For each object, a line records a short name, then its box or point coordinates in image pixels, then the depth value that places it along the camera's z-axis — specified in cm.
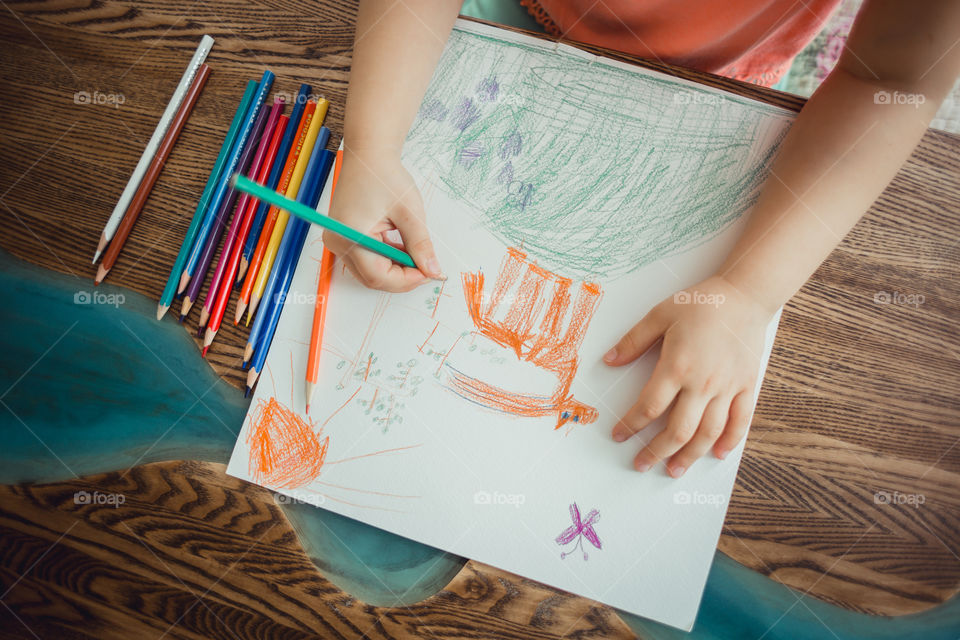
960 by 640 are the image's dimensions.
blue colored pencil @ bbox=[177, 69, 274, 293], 56
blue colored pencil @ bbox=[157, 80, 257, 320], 56
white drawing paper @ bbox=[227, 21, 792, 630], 48
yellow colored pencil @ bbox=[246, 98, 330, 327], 55
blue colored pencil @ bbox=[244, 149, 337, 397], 54
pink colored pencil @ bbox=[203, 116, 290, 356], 55
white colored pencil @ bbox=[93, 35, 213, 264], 58
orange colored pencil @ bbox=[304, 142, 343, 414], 52
